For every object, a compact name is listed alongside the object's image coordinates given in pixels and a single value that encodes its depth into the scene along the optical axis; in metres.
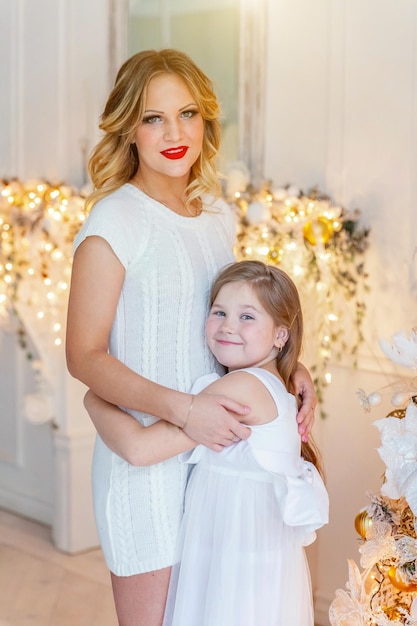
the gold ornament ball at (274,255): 3.05
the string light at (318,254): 3.02
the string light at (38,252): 3.57
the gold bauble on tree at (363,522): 2.12
